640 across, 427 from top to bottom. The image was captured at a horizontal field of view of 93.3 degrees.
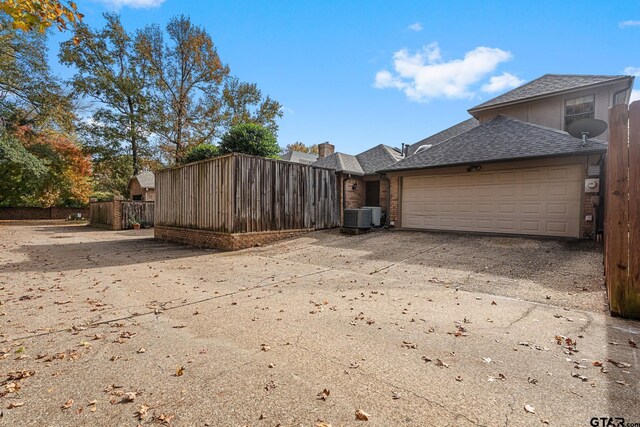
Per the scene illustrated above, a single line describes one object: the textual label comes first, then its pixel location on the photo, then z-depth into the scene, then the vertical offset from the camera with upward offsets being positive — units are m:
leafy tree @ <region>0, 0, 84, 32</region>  3.05 +2.07
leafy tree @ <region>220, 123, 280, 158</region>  14.84 +3.11
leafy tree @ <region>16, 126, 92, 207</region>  22.20 +3.02
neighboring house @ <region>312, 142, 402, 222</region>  14.19 +1.37
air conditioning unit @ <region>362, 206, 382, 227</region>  12.85 -0.53
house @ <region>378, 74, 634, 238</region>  8.26 +1.10
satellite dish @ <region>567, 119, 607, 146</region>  8.24 +2.13
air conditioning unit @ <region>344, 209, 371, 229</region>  11.38 -0.55
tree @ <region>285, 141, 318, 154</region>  45.00 +8.47
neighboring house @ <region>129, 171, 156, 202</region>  27.00 +1.45
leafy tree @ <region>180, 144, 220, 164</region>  15.98 +2.71
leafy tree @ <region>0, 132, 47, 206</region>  18.09 +2.20
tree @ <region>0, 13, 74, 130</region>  19.16 +7.85
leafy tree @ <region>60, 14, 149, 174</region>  24.05 +9.59
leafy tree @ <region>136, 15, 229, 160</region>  24.09 +10.15
